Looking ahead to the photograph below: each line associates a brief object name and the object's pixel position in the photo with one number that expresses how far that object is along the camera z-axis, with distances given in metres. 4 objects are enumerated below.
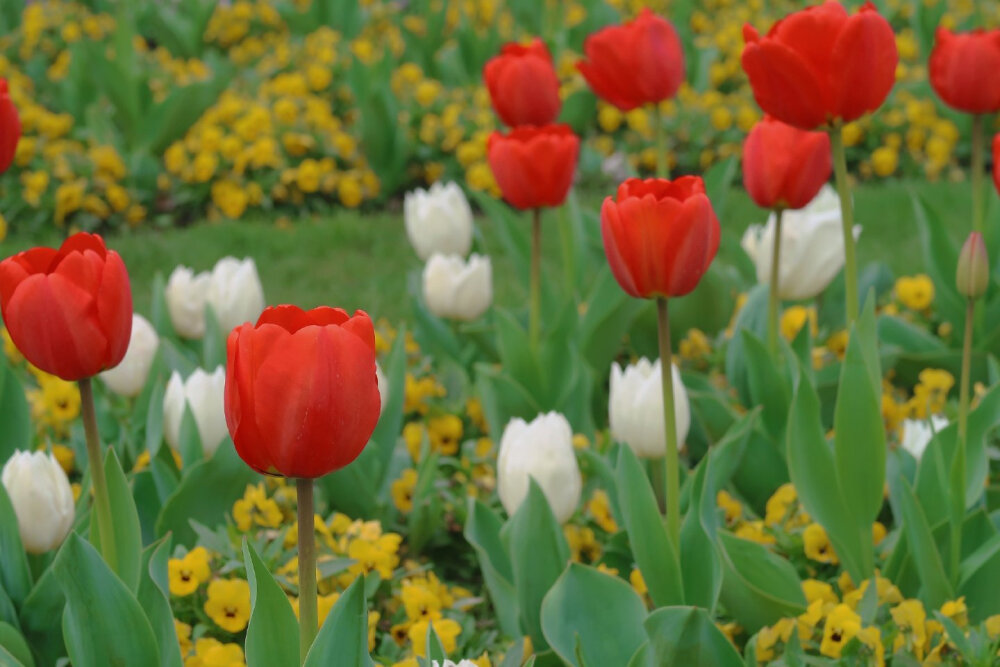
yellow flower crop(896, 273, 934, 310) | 6.26
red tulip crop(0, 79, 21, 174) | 3.72
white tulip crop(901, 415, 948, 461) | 4.36
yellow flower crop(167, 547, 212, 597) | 3.73
